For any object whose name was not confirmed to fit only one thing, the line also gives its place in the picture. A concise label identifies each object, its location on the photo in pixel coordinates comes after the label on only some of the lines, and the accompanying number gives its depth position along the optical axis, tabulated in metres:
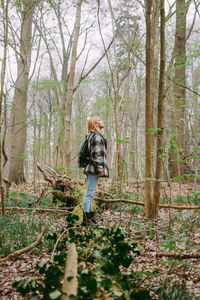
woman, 4.20
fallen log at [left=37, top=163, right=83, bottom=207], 5.59
